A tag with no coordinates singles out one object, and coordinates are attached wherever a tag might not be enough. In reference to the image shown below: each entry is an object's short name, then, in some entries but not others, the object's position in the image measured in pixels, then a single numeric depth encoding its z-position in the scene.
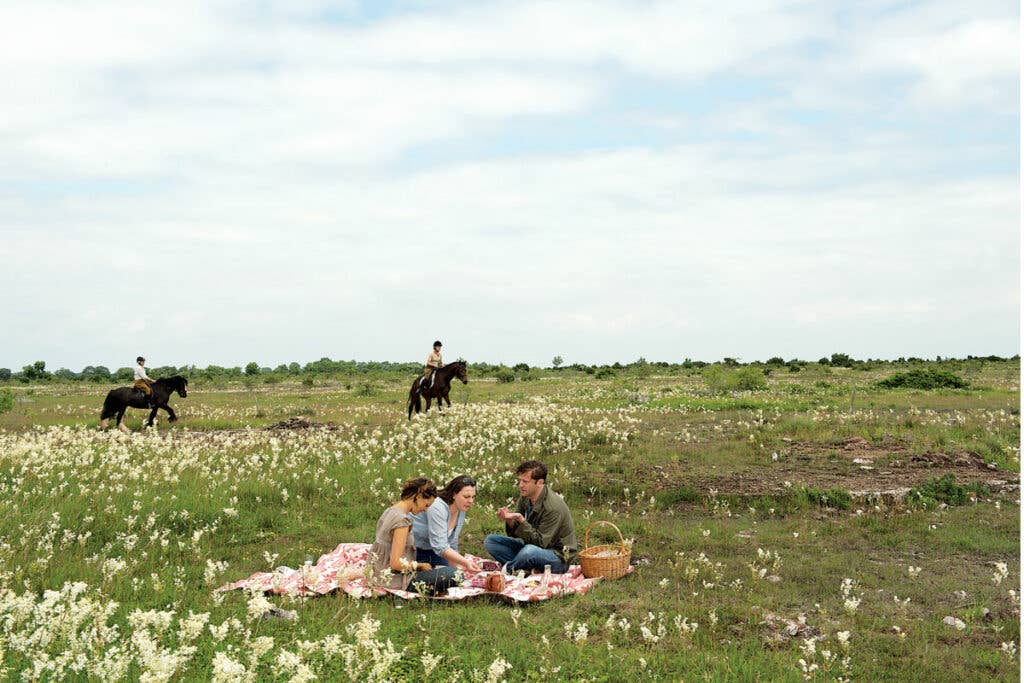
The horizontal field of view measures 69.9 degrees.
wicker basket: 9.94
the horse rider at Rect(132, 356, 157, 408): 25.59
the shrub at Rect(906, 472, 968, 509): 14.21
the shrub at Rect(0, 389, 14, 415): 29.27
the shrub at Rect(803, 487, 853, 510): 14.30
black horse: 24.66
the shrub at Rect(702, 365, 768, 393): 38.75
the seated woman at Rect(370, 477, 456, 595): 9.03
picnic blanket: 8.67
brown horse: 27.22
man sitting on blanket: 10.23
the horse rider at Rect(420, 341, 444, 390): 27.51
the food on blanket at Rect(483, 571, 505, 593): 9.12
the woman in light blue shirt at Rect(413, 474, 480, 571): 9.43
